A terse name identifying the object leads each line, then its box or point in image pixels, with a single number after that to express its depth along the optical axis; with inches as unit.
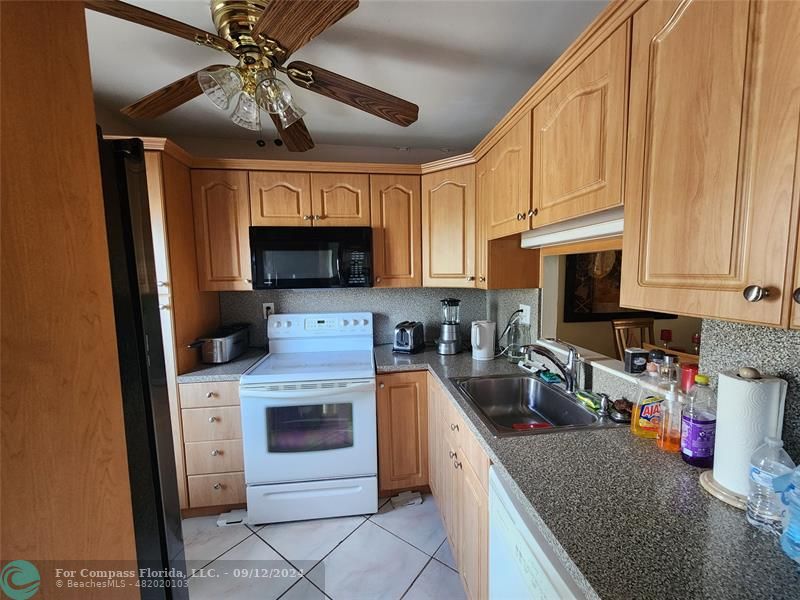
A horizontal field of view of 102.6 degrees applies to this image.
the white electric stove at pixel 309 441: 70.7
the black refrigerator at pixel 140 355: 28.4
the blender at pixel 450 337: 85.0
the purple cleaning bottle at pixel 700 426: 32.7
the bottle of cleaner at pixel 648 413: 39.5
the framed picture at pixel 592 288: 73.5
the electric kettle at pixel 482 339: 77.2
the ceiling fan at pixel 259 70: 33.3
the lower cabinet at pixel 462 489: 44.5
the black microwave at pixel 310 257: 79.0
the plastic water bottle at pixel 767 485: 24.6
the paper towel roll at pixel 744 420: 27.3
